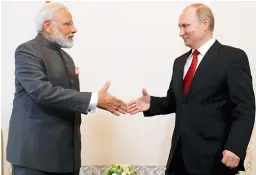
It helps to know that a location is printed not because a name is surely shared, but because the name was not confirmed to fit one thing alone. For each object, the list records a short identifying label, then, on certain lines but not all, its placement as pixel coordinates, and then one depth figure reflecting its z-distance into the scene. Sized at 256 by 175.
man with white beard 1.87
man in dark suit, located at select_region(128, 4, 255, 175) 1.87
